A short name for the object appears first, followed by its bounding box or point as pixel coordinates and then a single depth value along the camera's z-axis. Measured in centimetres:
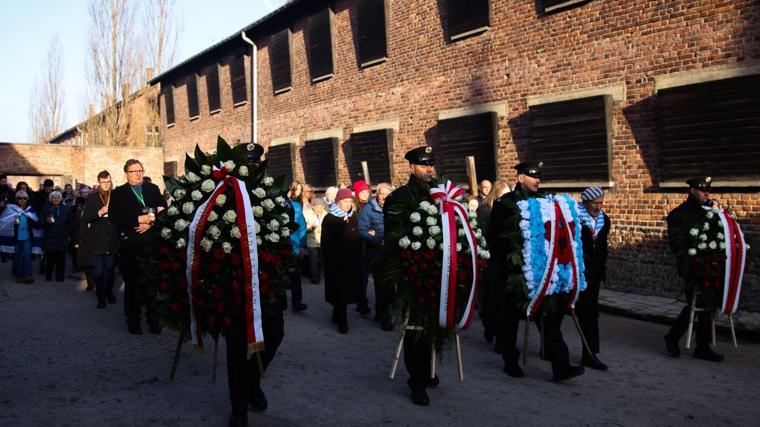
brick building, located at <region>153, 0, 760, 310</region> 962
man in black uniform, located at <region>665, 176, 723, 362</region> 696
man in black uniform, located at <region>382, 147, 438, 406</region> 539
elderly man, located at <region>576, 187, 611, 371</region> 670
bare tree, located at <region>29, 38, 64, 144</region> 5447
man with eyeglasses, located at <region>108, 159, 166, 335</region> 792
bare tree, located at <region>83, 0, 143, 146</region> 3481
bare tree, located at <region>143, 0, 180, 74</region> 3625
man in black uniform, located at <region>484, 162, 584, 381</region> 589
